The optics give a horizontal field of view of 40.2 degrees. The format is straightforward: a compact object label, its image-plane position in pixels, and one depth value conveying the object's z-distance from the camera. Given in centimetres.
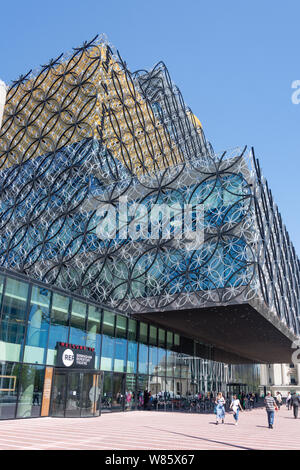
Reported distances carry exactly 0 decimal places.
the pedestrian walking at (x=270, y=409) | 2092
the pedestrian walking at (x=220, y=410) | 2346
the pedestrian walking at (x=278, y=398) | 4041
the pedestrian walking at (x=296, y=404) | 2927
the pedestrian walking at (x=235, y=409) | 2294
